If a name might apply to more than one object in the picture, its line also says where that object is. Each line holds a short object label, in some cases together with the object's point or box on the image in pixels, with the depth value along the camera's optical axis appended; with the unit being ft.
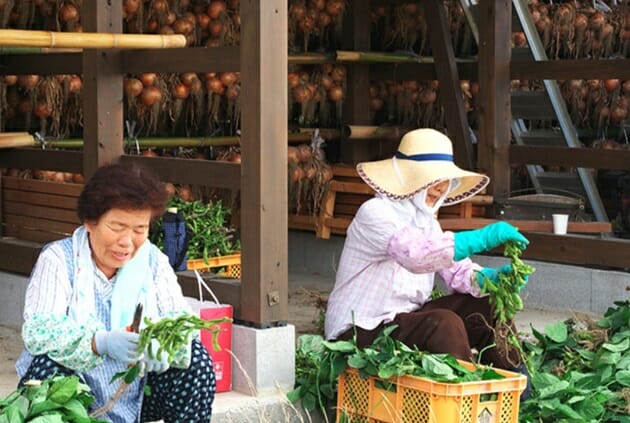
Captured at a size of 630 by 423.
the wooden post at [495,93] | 41.49
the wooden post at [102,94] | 31.39
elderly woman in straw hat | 25.46
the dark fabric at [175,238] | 29.94
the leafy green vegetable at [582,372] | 26.42
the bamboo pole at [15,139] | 35.72
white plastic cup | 39.54
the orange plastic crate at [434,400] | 23.38
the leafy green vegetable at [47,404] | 18.96
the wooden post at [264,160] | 26.91
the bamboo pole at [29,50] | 36.02
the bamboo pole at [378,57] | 44.77
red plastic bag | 26.90
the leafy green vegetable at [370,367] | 24.17
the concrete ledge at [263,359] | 26.95
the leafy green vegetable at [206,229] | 34.91
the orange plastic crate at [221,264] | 33.97
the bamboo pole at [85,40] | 26.81
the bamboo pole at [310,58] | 43.04
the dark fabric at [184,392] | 21.18
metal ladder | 44.95
